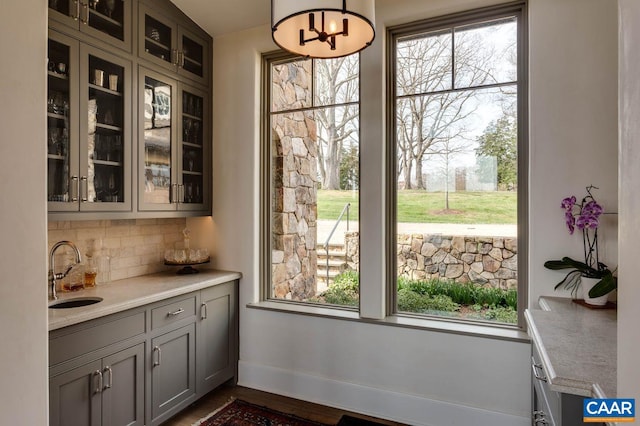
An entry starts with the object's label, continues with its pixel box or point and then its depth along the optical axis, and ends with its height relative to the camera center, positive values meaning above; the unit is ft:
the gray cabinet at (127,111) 7.19 +2.26
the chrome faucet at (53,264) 7.66 -1.08
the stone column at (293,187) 10.30 +0.68
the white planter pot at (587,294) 6.55 -1.46
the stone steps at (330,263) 9.90 -1.37
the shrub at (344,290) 9.71 -2.06
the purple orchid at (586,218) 6.88 -0.12
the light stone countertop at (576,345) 3.85 -1.70
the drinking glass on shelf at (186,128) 10.19 +2.25
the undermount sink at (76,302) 7.55 -1.83
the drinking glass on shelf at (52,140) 6.98 +1.32
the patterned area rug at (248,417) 8.52 -4.77
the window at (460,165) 8.21 +1.06
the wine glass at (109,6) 8.09 +4.42
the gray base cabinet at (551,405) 3.96 -2.32
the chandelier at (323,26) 5.16 +2.88
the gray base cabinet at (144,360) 6.37 -3.03
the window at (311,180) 9.76 +0.86
